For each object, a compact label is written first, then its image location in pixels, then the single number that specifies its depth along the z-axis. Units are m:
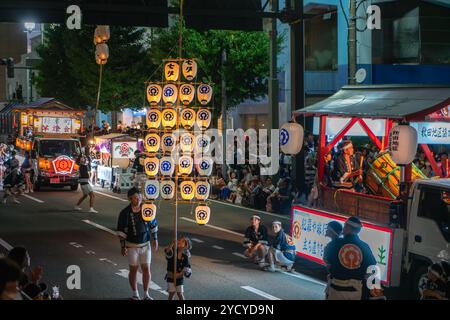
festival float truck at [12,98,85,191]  29.95
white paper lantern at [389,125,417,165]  12.82
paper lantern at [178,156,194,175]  15.03
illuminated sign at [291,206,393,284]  12.19
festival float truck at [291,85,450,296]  11.93
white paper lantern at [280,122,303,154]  16.58
